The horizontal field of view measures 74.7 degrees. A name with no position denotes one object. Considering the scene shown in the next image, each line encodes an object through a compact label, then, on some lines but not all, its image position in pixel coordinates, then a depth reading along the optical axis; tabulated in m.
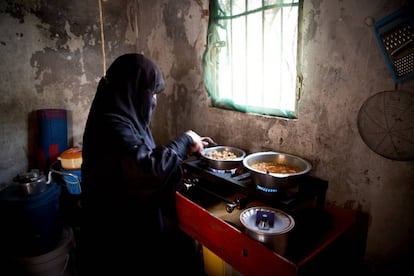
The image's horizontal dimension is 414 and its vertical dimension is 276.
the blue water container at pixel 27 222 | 2.53
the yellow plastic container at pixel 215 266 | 2.13
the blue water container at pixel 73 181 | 3.09
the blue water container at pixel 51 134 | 3.37
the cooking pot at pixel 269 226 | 1.56
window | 2.15
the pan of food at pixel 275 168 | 1.76
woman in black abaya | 1.59
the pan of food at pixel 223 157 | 2.20
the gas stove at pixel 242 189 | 1.78
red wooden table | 1.51
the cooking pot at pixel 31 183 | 2.60
